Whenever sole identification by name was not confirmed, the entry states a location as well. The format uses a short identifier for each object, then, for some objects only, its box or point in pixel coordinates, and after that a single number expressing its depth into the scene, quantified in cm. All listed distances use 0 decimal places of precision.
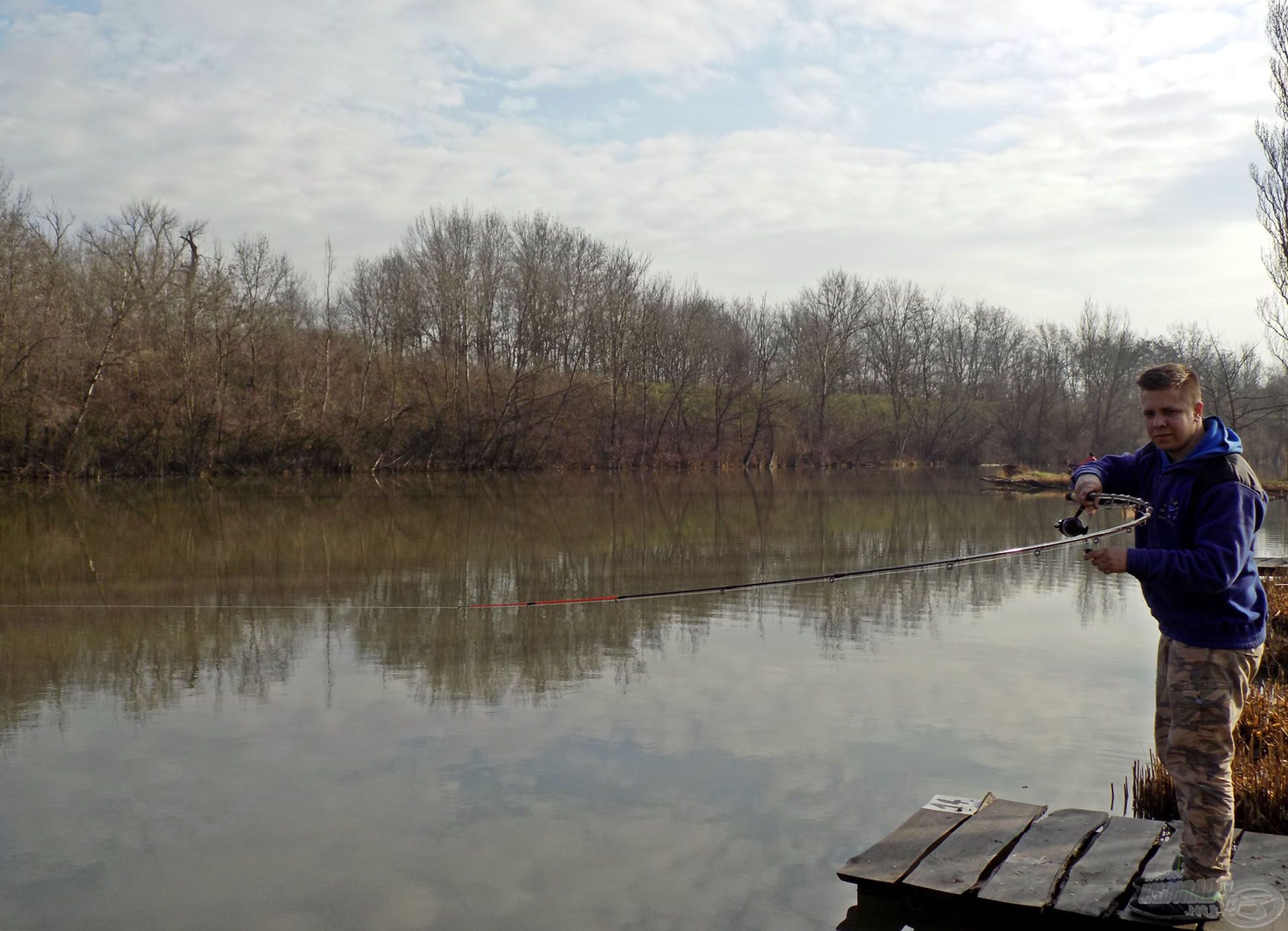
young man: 361
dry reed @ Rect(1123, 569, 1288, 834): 502
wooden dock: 390
